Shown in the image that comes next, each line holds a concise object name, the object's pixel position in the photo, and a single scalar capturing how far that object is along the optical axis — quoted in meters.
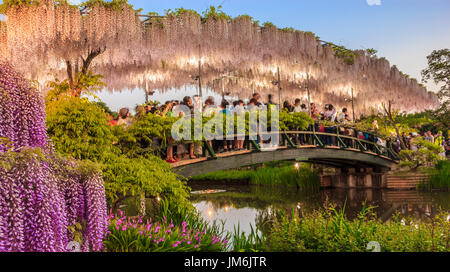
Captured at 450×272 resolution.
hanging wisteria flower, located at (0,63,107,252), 2.59
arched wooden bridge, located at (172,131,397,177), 8.30
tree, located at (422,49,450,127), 15.87
